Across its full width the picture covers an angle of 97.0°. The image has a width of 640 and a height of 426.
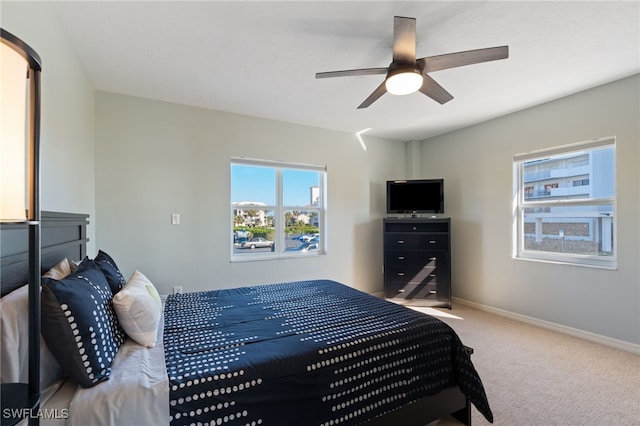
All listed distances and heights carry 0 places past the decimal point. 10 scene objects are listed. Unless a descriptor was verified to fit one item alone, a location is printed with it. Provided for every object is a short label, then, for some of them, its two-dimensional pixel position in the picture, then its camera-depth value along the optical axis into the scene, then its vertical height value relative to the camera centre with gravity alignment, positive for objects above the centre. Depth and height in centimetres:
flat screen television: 413 +26
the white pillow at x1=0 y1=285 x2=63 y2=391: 93 -44
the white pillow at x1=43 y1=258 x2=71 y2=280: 139 -29
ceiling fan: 166 +97
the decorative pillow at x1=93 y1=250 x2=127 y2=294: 166 -37
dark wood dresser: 397 -69
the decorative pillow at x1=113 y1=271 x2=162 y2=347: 138 -51
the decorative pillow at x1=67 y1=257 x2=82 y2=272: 161 -30
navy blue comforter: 119 -72
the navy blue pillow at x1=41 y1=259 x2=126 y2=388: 105 -45
